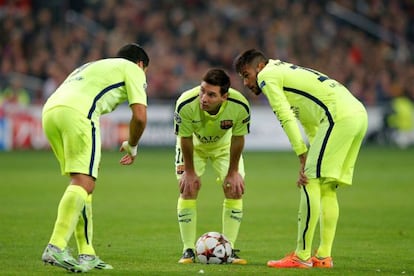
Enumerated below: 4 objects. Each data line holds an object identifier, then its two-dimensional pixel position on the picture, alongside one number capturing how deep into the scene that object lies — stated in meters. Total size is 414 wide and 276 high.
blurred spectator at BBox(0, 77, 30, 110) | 58.22
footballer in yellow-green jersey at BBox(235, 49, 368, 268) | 19.64
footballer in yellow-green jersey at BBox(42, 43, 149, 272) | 17.50
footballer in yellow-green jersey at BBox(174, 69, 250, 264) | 20.41
